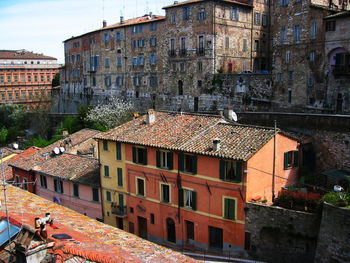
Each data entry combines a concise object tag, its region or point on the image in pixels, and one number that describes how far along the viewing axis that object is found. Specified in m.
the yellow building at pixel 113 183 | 27.41
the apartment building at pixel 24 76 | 80.25
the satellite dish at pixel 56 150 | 34.87
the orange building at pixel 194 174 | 21.72
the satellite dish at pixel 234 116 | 27.87
